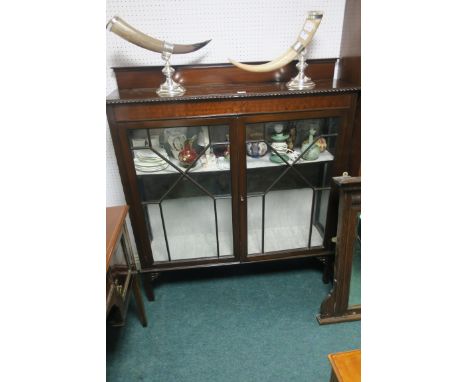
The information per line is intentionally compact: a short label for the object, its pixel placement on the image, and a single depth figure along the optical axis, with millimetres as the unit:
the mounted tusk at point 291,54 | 1271
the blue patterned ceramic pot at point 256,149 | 1390
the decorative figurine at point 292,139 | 1402
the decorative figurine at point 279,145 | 1384
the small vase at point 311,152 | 1439
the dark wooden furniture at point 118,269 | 1084
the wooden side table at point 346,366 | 794
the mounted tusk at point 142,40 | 1154
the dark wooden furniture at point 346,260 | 1304
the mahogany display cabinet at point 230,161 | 1283
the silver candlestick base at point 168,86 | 1263
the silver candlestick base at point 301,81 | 1325
